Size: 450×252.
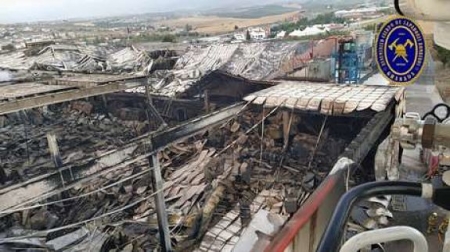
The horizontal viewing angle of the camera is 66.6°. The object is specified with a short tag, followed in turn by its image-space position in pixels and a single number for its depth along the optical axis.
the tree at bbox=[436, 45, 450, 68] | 22.81
